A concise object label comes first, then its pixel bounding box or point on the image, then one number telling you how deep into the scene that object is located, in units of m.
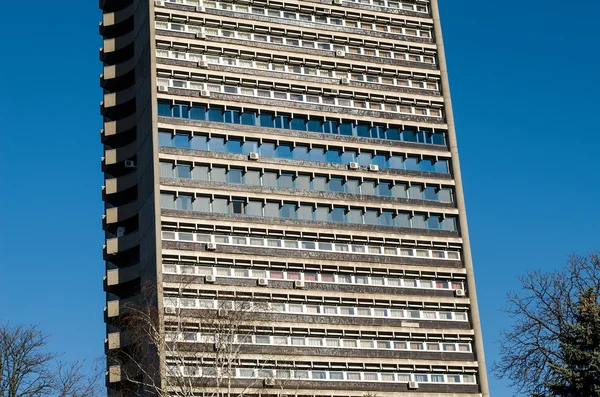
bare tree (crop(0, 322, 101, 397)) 63.84
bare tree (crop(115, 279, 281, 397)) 67.06
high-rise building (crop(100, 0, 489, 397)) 84.88
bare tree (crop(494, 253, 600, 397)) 58.47
